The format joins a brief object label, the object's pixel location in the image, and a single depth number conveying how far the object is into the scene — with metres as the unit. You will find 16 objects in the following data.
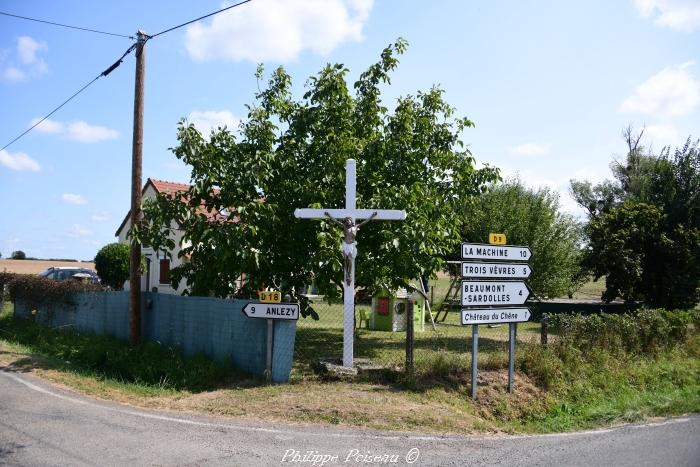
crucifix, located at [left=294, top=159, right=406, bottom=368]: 9.70
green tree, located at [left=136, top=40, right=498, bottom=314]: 11.07
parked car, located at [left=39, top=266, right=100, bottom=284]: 28.98
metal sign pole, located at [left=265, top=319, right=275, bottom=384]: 9.44
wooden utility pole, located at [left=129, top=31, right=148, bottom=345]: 11.89
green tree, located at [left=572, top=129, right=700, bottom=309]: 16.70
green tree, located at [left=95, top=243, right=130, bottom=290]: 26.86
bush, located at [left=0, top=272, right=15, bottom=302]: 19.02
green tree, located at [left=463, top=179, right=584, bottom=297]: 22.36
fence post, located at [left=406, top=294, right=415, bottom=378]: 9.33
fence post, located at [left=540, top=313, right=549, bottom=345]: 10.84
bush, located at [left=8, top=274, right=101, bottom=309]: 15.52
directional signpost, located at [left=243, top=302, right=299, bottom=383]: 9.53
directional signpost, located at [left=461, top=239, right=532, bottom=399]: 9.27
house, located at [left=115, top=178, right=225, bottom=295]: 27.92
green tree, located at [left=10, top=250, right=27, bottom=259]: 81.00
